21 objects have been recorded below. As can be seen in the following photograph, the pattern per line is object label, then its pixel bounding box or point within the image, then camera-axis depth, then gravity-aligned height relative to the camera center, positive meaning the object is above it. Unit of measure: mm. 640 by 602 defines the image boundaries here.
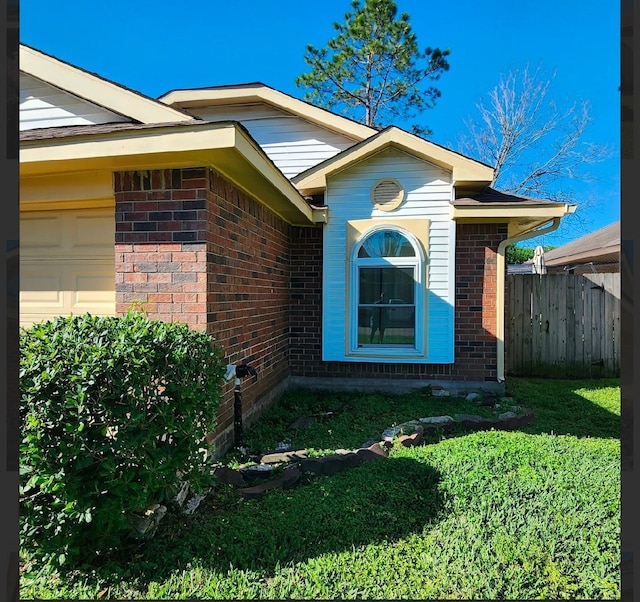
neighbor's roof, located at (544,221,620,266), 11672 +1780
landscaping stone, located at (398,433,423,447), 4223 -1463
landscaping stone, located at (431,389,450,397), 6230 -1425
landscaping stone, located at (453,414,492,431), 4875 -1467
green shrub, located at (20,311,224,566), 2154 -759
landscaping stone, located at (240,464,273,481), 3512 -1504
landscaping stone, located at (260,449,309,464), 3758 -1481
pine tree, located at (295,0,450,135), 14469 +8782
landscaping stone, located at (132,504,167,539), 2527 -1419
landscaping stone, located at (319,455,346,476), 3625 -1484
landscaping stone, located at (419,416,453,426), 4805 -1437
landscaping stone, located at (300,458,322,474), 3592 -1478
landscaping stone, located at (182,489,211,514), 2896 -1489
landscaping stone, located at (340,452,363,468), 3709 -1472
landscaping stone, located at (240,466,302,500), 3176 -1509
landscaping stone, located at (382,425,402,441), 4348 -1465
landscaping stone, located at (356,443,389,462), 3820 -1462
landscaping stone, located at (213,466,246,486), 3383 -1489
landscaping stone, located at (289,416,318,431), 4936 -1541
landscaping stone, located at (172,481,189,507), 2876 -1406
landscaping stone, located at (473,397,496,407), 5822 -1463
